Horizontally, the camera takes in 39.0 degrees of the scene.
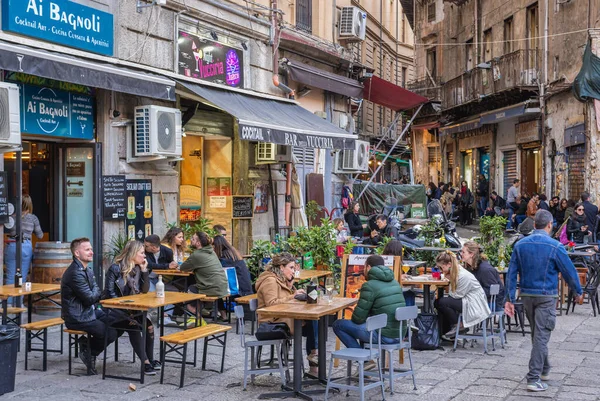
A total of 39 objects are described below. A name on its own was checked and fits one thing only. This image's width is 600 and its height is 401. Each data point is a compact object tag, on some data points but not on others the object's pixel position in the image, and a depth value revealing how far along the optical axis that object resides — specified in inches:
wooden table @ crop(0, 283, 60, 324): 351.6
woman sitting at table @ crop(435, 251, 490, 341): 394.6
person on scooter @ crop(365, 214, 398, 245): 586.6
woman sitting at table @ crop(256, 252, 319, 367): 330.3
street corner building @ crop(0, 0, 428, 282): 437.4
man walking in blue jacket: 320.5
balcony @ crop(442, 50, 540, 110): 1057.5
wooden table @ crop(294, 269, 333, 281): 445.7
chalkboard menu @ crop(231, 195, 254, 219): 647.8
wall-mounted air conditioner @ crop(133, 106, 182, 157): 500.1
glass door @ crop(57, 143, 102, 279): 484.1
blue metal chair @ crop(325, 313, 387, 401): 294.2
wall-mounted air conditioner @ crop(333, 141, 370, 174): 826.2
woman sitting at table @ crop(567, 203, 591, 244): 692.1
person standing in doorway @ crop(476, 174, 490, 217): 1226.6
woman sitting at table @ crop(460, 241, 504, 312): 412.2
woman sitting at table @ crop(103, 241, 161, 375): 335.9
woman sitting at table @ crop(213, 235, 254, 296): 467.5
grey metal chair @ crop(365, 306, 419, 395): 313.9
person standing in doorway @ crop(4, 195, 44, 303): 430.6
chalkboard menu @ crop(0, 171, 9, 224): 412.2
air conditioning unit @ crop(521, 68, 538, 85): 1044.4
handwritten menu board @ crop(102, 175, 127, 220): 488.1
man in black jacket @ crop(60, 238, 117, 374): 331.3
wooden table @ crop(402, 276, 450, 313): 418.0
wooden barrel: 443.8
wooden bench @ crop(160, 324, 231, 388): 317.4
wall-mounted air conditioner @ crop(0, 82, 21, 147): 390.3
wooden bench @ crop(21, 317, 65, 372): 340.2
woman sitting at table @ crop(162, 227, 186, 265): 483.5
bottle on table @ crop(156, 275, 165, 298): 344.5
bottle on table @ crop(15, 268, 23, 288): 377.4
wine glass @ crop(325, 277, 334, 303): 506.4
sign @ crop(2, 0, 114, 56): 418.0
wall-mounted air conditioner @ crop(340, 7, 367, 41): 838.5
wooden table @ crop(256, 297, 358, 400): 303.6
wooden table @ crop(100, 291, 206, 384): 323.3
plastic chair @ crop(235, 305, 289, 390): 318.7
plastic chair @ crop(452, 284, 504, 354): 391.5
